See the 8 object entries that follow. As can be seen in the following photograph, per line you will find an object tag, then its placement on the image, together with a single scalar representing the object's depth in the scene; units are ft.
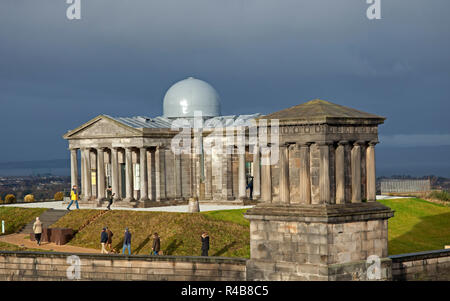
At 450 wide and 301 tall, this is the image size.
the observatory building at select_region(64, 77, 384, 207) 184.24
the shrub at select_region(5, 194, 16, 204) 216.60
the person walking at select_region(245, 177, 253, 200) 184.55
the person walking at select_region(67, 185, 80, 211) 178.09
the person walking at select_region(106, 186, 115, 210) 187.88
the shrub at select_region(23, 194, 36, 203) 223.30
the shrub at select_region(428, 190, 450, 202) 201.05
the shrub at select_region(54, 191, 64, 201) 228.43
